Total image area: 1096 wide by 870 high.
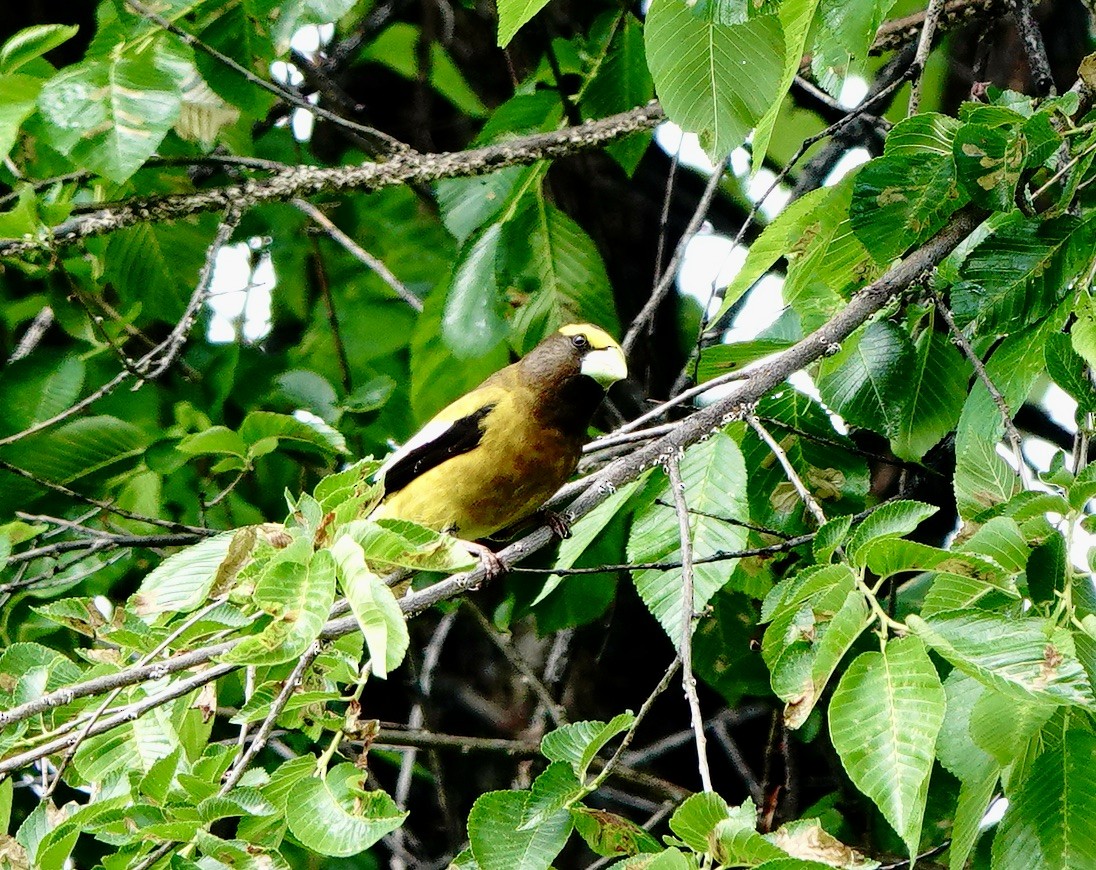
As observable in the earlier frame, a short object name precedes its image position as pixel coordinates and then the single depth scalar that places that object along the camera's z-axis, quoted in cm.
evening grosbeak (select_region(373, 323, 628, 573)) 890
